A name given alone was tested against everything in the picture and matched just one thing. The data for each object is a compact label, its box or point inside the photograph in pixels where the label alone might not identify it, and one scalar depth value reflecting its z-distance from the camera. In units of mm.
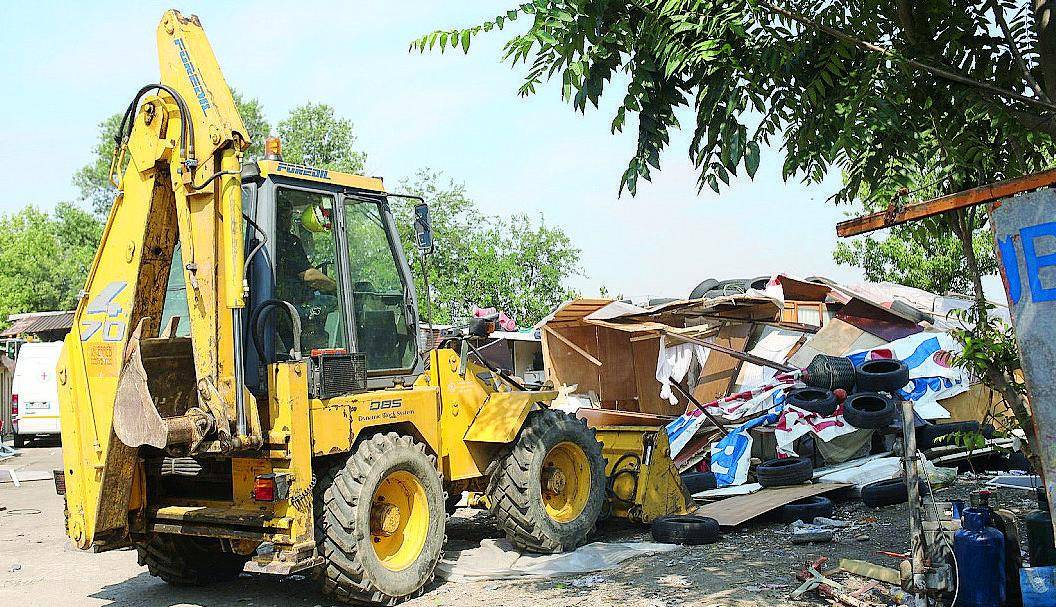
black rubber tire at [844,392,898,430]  10891
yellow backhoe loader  6262
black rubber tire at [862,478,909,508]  9281
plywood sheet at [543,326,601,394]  18406
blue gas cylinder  5090
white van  20625
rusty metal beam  4496
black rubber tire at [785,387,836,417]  11383
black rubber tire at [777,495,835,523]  8938
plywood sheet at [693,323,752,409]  15461
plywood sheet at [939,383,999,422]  12477
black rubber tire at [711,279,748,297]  17625
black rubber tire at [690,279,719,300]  18703
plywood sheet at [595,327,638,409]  18312
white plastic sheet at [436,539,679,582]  7469
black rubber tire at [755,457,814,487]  10156
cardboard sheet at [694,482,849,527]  8766
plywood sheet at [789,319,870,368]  14719
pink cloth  8058
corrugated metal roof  29266
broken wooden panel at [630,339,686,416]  17797
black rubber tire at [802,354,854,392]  11852
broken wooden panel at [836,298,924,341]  15125
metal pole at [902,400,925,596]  5117
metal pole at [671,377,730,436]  12383
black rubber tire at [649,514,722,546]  8227
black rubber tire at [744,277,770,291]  18031
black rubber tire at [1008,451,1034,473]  10219
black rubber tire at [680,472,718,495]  10922
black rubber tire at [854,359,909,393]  11664
